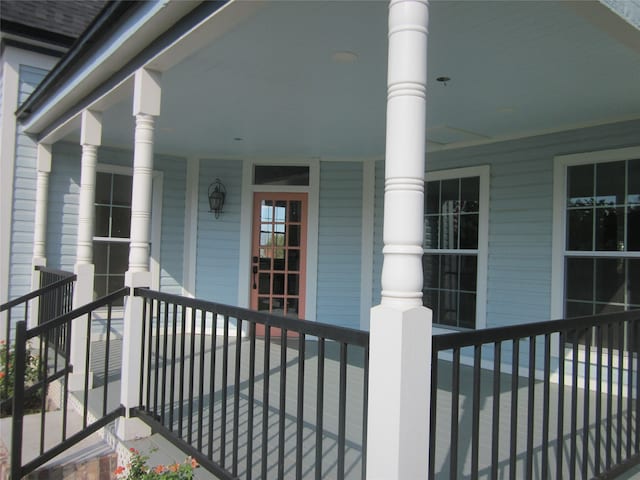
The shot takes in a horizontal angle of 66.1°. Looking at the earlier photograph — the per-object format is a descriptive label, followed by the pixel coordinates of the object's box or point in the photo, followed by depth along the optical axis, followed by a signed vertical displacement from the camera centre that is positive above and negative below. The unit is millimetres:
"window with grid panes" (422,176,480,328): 5301 +42
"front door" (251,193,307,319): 6488 -69
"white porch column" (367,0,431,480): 1510 -129
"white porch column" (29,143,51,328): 5516 +230
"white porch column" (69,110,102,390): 4051 +25
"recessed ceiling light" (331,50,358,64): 3033 +1212
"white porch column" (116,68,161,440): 3133 +5
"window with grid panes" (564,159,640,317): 4156 +179
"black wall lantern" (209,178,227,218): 6566 +659
